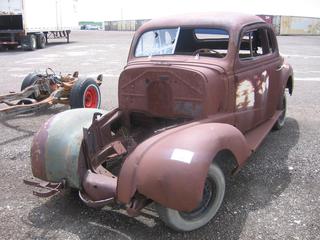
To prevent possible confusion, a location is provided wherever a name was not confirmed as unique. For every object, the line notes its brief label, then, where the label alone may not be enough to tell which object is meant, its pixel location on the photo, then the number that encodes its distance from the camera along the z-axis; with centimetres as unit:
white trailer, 1697
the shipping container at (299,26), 3473
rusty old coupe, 275
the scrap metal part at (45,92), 589
